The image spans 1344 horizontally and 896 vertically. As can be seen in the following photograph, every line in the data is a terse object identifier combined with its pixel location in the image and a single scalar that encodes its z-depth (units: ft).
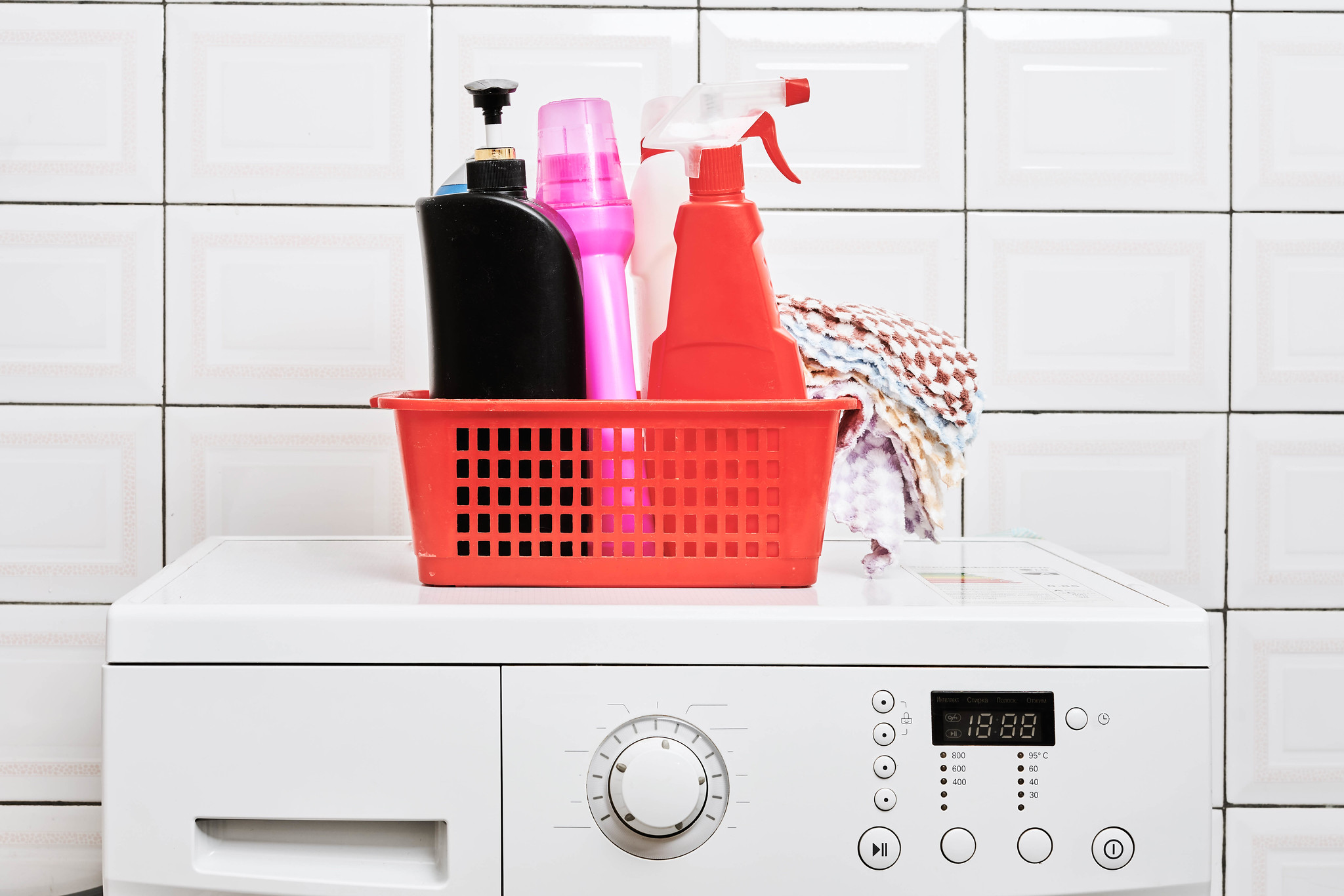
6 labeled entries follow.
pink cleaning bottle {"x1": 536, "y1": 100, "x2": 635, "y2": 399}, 5.56
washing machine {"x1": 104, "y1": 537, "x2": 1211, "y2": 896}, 5.32
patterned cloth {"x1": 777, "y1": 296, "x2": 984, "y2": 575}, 5.63
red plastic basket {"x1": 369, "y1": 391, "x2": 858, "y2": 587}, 5.46
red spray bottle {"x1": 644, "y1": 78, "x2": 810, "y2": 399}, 5.50
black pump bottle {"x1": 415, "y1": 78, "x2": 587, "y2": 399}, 5.39
